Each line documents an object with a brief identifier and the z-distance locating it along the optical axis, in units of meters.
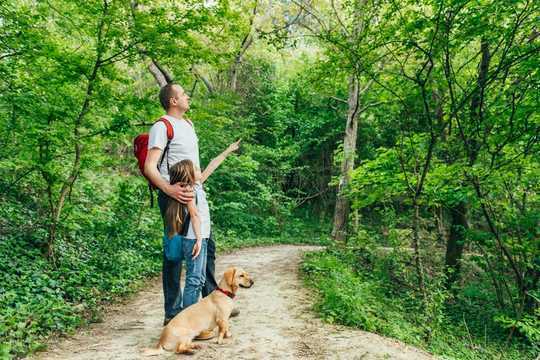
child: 3.67
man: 3.62
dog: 3.63
